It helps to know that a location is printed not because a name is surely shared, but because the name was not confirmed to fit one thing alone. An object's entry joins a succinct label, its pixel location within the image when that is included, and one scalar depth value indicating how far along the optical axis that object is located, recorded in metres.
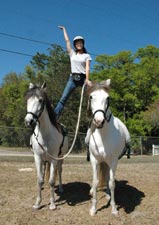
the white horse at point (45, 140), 6.89
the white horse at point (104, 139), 6.04
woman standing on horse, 7.61
